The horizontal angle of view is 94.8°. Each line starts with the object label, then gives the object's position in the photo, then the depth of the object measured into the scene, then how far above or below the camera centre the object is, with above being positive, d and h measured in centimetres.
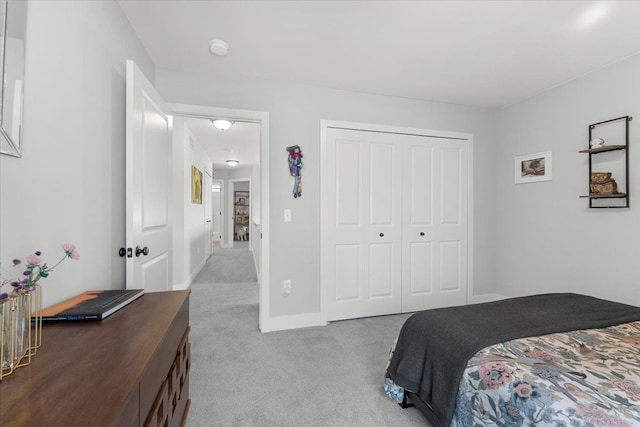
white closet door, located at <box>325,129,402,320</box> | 302 -11
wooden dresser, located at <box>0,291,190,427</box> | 59 -40
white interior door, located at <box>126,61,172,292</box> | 166 +18
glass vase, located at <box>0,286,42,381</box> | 71 -31
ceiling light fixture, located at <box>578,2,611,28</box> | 180 +128
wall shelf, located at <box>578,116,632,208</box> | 237 +46
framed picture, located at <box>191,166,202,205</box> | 478 +48
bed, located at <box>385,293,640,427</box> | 97 -59
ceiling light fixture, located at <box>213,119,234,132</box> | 384 +118
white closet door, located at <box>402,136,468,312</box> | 329 -10
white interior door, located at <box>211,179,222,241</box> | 935 +24
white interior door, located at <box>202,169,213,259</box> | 629 +8
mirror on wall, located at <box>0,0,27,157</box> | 92 +46
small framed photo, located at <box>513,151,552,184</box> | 301 +51
